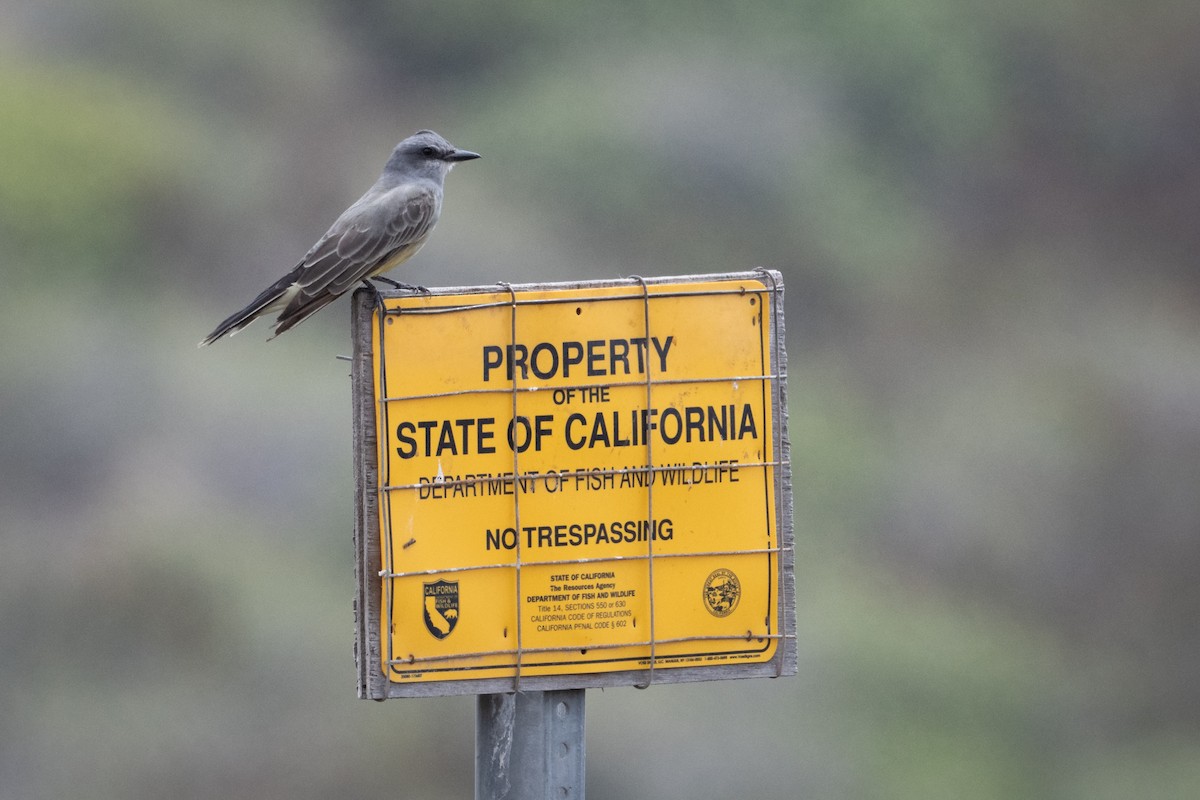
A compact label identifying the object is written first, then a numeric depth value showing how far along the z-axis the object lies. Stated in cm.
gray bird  754
